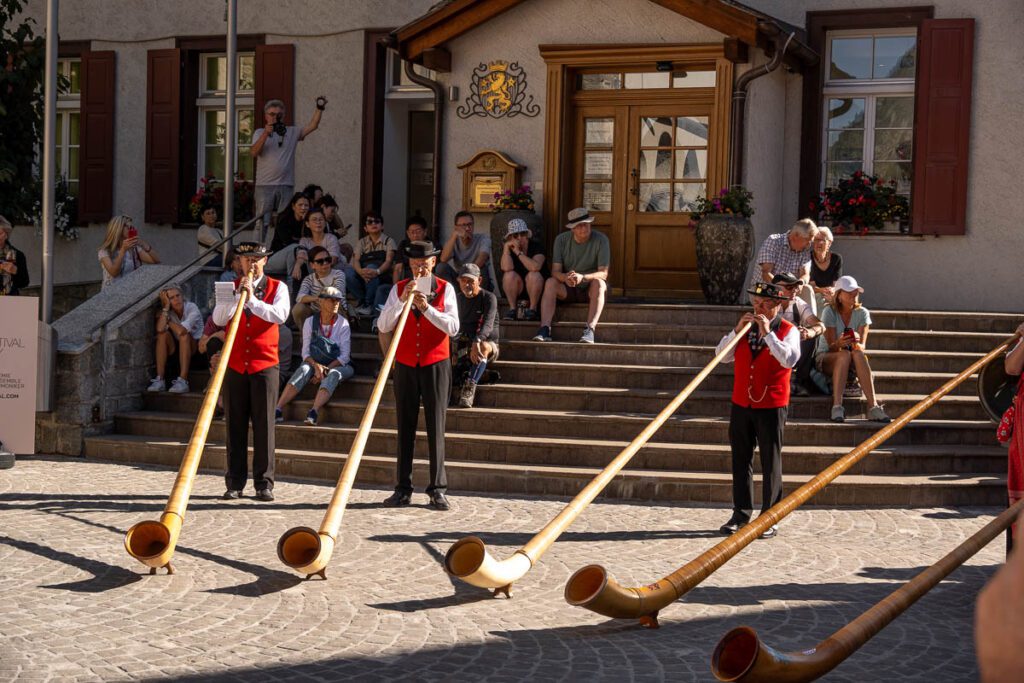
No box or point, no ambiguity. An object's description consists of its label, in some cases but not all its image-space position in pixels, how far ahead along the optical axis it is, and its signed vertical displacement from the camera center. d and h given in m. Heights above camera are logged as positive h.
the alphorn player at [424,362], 8.94 -0.82
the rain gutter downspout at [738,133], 13.25 +1.23
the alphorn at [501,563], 5.86 -1.44
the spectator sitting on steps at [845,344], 10.48 -0.73
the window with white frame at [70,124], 17.71 +1.54
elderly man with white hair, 11.66 +0.02
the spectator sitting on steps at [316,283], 12.12 -0.39
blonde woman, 13.52 -0.15
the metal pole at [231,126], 13.11 +1.16
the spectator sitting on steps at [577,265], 12.18 -0.15
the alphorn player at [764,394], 8.32 -0.91
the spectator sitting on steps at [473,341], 10.78 -0.80
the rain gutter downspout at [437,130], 14.14 +1.27
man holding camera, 14.49 +0.94
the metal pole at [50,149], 11.09 +0.74
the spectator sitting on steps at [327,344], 11.38 -0.91
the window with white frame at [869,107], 14.22 +1.66
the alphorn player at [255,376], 9.06 -0.96
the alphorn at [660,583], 5.45 -1.43
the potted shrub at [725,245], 12.64 +0.08
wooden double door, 14.03 +0.73
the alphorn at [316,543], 6.25 -1.46
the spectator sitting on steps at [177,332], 11.96 -0.87
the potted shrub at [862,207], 13.96 +0.54
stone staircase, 9.69 -1.45
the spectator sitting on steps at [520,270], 12.49 -0.22
